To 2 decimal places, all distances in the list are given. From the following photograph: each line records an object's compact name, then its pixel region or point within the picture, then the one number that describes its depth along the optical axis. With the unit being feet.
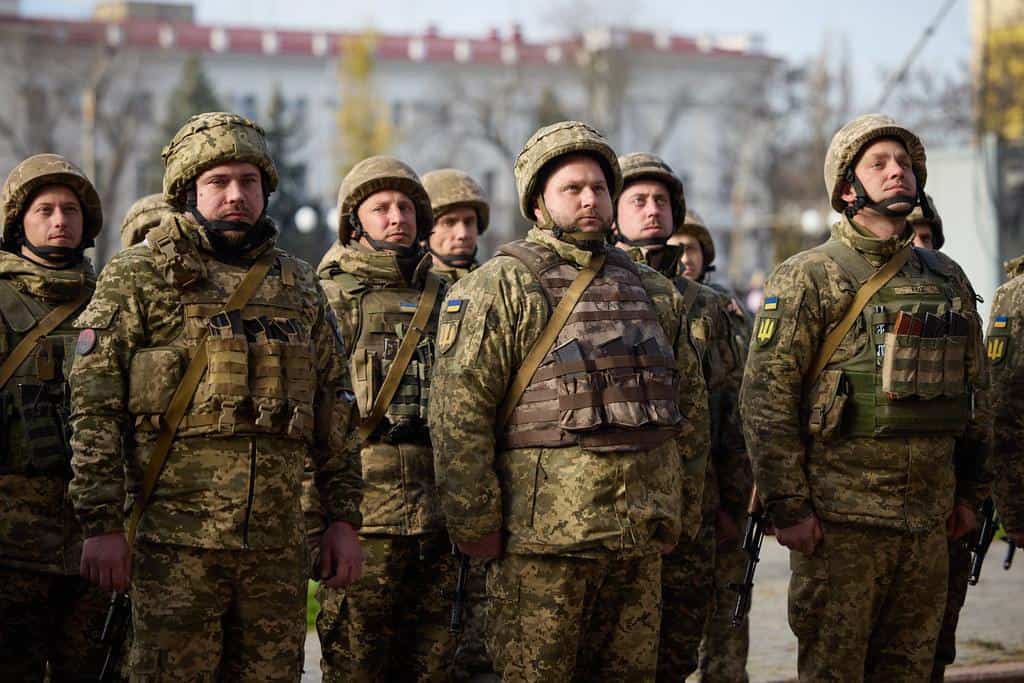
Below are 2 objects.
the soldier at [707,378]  25.99
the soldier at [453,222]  28.91
